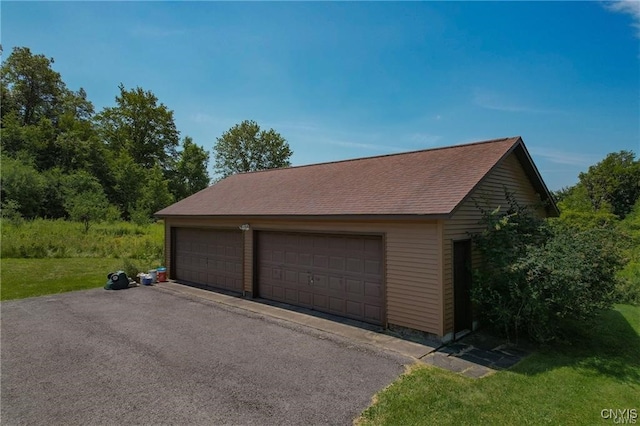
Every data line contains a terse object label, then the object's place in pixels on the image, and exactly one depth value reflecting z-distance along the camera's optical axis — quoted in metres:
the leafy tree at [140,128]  41.84
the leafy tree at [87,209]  24.12
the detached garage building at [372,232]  7.30
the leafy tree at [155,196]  33.16
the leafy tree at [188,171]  43.88
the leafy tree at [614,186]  33.25
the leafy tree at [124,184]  36.41
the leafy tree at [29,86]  36.44
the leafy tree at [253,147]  47.41
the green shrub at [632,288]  11.09
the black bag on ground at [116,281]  12.76
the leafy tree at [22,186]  25.59
